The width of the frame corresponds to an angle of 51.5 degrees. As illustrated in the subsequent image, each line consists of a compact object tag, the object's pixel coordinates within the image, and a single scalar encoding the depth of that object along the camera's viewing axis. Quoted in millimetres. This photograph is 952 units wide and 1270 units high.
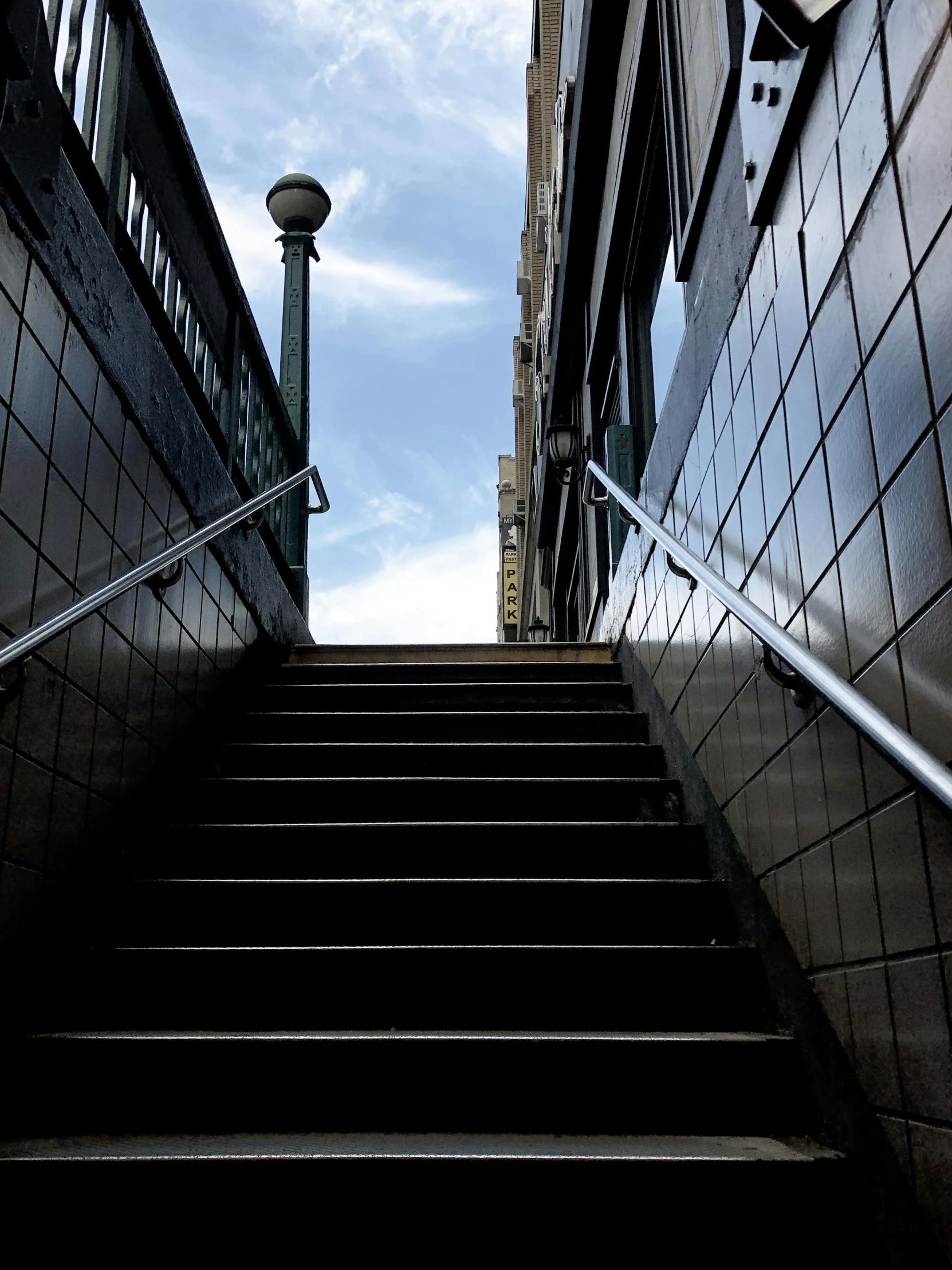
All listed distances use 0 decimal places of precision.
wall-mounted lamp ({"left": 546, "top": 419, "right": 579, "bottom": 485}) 6328
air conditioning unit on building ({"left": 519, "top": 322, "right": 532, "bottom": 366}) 16219
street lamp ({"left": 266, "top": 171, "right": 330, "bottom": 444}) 5785
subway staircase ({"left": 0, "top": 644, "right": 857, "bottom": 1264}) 1531
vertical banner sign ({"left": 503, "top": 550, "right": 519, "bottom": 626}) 22639
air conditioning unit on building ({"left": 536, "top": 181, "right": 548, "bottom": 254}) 12383
